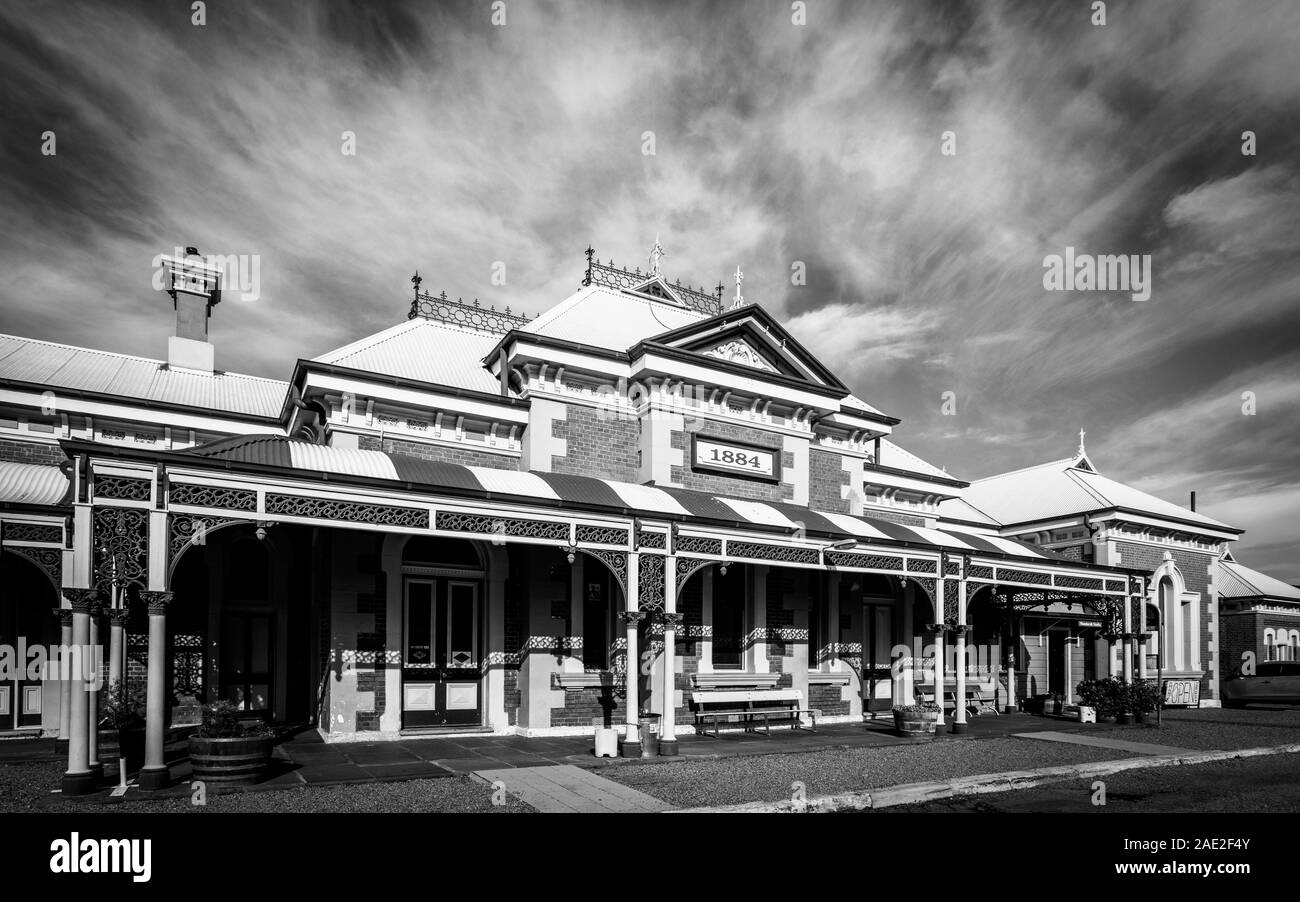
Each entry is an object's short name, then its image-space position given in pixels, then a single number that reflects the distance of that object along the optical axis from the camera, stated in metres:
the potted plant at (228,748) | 9.69
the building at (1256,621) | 29.95
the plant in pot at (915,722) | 15.76
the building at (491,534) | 11.21
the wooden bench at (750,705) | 15.59
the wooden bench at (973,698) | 20.03
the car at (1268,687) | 25.53
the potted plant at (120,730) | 10.86
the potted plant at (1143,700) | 18.70
